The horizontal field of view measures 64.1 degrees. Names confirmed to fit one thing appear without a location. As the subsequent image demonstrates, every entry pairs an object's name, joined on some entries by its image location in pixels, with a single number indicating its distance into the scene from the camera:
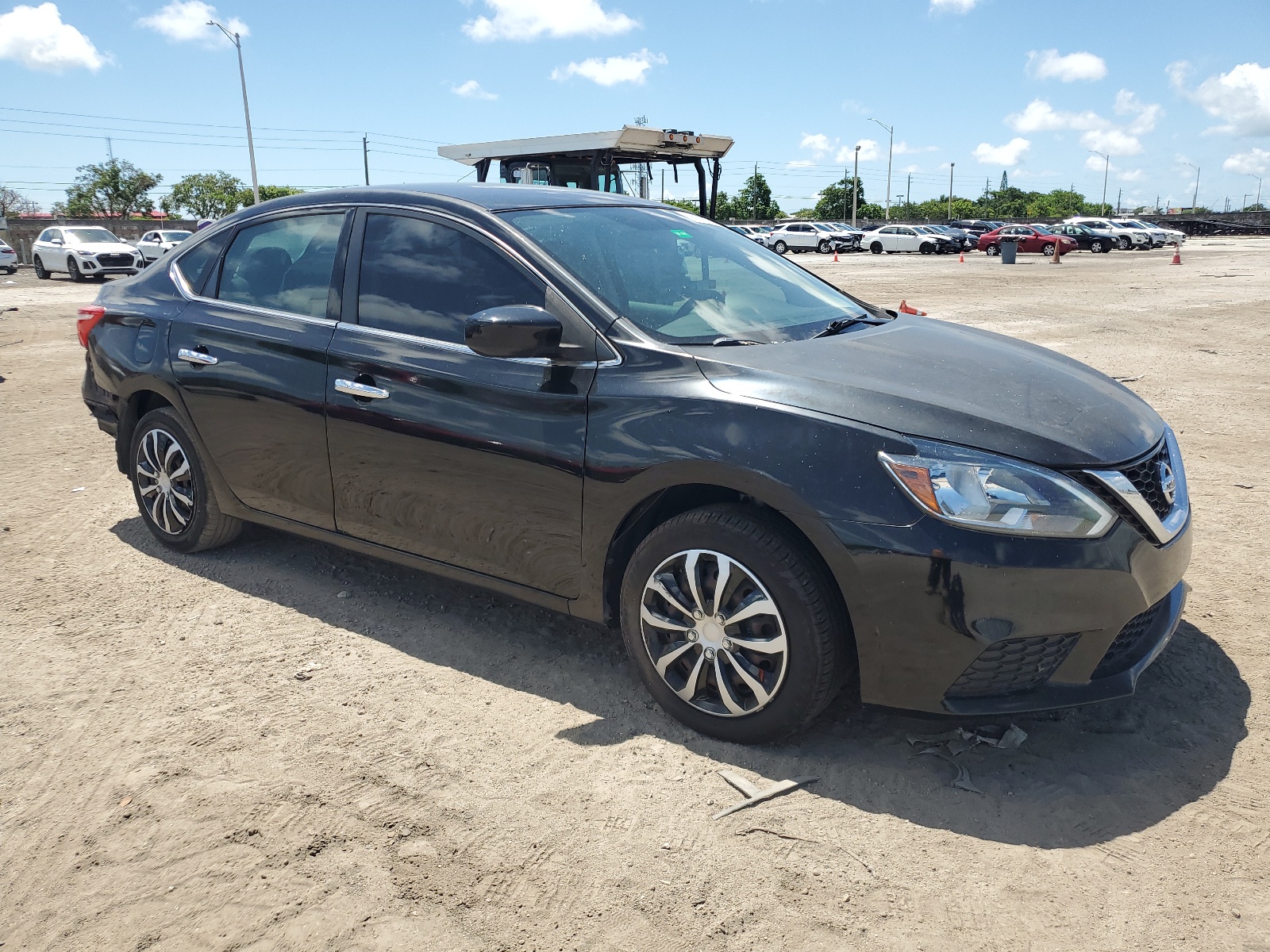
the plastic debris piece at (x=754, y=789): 2.90
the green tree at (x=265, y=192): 70.58
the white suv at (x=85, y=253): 27.11
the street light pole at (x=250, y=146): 45.42
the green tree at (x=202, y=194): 82.00
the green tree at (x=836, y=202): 100.50
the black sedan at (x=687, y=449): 2.75
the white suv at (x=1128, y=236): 46.78
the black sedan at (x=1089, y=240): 45.59
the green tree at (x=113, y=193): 74.94
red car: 42.97
